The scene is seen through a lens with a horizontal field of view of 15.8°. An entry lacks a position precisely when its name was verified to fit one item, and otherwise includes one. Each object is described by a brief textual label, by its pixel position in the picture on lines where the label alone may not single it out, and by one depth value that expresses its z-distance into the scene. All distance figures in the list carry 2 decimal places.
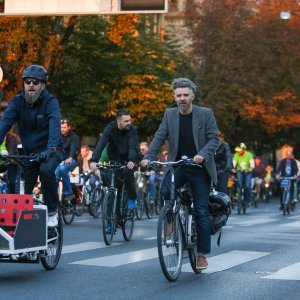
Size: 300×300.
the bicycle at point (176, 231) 9.59
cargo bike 9.34
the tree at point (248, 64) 45.41
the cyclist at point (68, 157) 17.25
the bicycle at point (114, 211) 14.13
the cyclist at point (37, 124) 10.07
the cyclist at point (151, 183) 25.14
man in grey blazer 10.11
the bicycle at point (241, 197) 27.72
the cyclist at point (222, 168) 18.59
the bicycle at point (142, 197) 22.47
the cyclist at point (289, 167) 28.62
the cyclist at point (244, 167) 28.49
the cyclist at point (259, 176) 42.38
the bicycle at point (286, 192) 28.08
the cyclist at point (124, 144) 14.47
